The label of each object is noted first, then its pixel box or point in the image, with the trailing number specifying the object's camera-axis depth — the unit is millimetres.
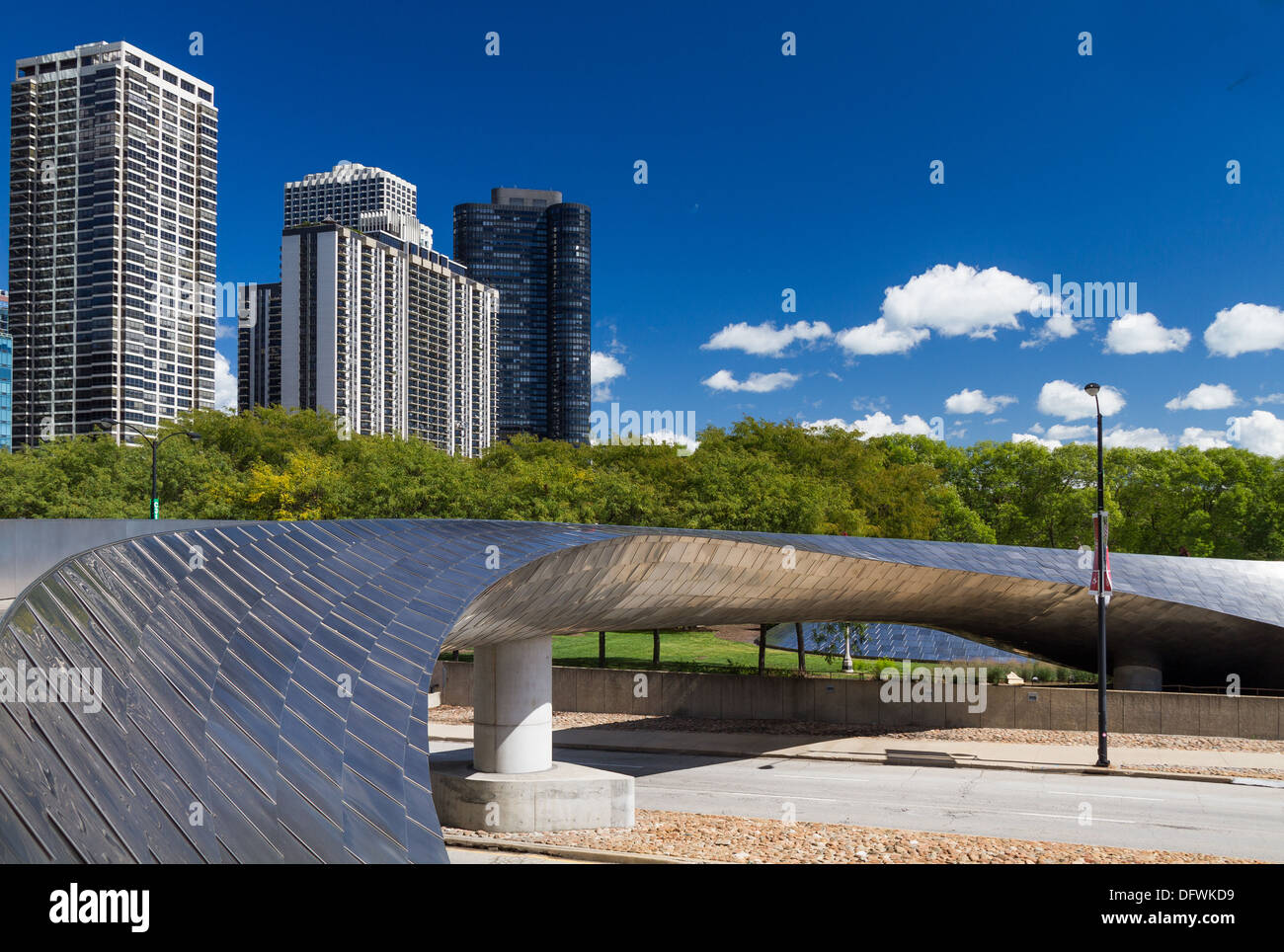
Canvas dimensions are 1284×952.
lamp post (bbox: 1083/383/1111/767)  22953
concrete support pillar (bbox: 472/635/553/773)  16891
